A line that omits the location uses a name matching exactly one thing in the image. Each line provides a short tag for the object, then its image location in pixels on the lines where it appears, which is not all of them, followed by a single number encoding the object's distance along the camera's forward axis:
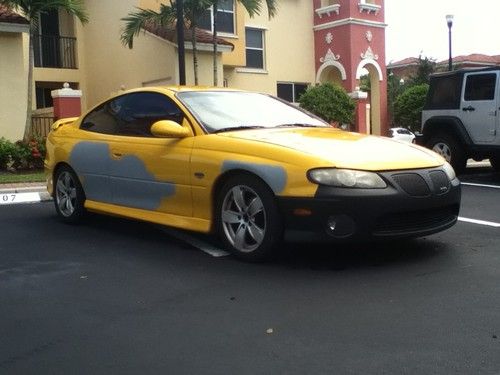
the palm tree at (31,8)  14.16
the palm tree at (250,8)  17.34
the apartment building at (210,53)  16.03
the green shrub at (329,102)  21.19
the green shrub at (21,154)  13.20
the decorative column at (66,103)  14.85
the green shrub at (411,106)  29.55
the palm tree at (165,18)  16.69
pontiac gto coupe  5.02
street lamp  21.78
